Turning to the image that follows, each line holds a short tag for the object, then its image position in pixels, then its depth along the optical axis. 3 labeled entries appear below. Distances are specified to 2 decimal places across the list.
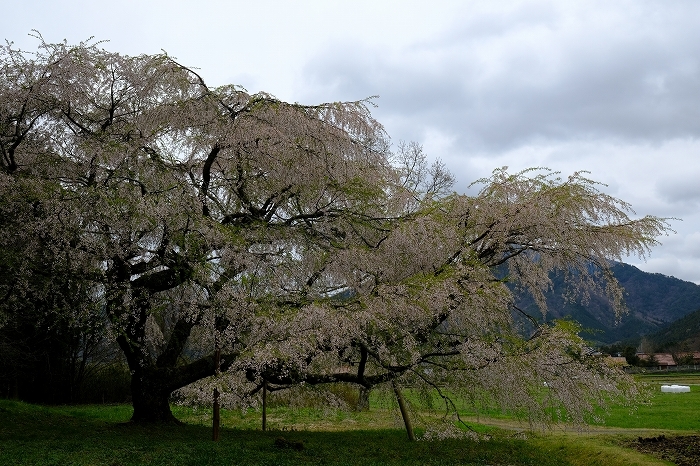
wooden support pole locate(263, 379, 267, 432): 11.25
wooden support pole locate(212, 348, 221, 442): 9.29
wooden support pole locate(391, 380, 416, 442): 10.81
